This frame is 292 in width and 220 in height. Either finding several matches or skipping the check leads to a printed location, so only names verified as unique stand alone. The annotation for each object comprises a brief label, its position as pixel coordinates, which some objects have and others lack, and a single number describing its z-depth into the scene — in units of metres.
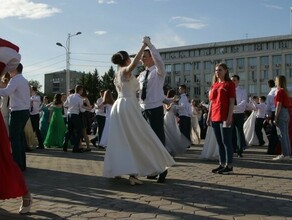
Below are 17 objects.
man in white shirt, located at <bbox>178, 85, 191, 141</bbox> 14.05
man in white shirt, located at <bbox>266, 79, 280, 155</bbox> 12.63
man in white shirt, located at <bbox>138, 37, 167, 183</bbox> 7.55
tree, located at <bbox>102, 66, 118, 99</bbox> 88.25
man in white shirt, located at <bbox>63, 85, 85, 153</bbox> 13.75
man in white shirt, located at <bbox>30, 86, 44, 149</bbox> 14.45
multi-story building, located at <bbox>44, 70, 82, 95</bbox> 139.88
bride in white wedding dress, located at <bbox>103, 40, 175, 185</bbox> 6.81
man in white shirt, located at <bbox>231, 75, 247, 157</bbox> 11.56
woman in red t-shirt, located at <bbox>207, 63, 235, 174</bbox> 8.18
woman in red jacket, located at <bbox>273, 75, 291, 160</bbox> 10.81
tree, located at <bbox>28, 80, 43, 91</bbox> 127.82
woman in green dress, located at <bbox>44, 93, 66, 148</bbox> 15.73
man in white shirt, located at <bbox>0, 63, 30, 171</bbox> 8.02
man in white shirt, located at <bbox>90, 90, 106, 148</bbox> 15.37
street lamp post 56.42
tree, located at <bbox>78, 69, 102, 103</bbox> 85.95
